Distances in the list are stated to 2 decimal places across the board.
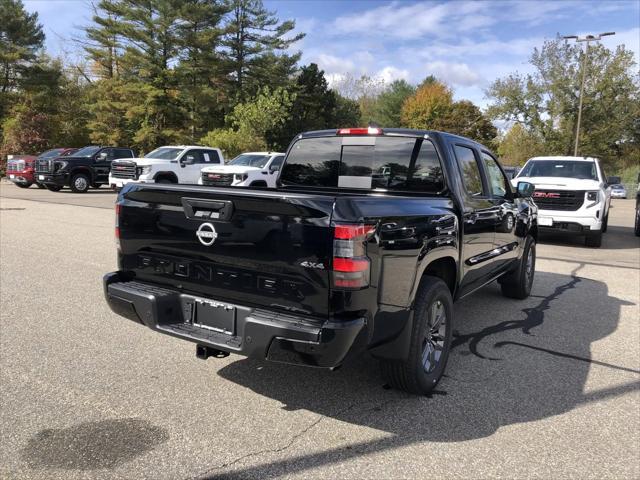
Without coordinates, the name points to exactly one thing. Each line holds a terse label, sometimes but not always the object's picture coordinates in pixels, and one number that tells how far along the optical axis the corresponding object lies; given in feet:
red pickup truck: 74.02
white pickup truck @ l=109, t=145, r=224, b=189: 60.13
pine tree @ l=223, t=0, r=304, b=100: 136.64
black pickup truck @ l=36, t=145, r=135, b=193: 67.92
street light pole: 102.17
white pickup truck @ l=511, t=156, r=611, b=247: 34.60
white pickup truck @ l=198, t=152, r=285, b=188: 55.62
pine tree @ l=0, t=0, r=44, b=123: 126.93
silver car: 126.52
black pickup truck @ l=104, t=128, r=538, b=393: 9.16
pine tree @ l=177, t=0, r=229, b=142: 125.59
